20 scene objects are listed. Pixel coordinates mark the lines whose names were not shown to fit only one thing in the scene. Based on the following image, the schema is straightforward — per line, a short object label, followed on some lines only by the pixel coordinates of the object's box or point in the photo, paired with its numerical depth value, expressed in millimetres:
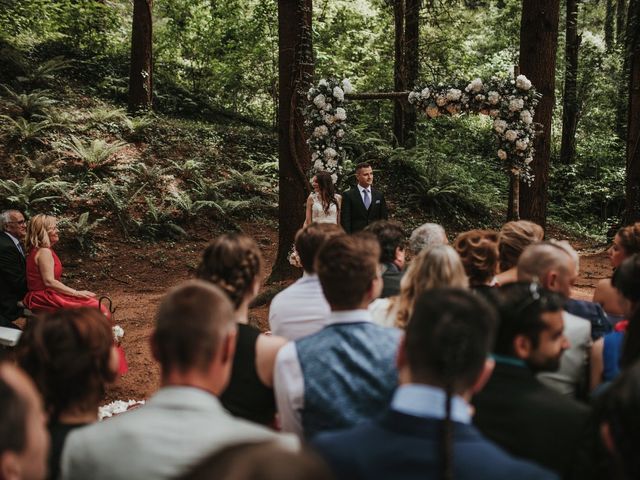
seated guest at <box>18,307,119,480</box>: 2361
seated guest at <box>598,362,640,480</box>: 1762
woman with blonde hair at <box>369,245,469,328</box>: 3439
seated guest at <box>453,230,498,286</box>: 4098
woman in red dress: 6270
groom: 8766
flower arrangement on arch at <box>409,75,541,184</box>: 9125
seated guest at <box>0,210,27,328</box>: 6363
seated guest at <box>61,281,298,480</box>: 1759
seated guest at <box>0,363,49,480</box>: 1560
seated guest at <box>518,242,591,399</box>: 3192
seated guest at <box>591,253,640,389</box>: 2678
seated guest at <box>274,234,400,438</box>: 2645
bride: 8531
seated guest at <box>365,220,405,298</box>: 4738
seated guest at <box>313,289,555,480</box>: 1673
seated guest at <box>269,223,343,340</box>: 3768
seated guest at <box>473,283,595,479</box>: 2236
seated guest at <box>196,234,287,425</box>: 3008
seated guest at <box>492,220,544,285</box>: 4738
